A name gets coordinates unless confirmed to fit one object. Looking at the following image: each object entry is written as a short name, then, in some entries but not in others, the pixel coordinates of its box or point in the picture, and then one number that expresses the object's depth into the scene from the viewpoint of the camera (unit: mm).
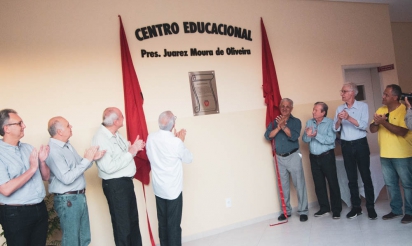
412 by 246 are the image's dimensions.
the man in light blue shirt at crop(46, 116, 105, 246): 3078
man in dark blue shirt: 4750
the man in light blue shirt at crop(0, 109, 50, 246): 2721
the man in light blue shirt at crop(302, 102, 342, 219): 4684
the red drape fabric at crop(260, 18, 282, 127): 5020
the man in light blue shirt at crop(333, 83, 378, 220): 4453
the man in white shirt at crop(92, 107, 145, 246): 3416
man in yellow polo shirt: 4082
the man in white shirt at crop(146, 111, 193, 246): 3631
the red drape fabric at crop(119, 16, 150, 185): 4078
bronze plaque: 4566
